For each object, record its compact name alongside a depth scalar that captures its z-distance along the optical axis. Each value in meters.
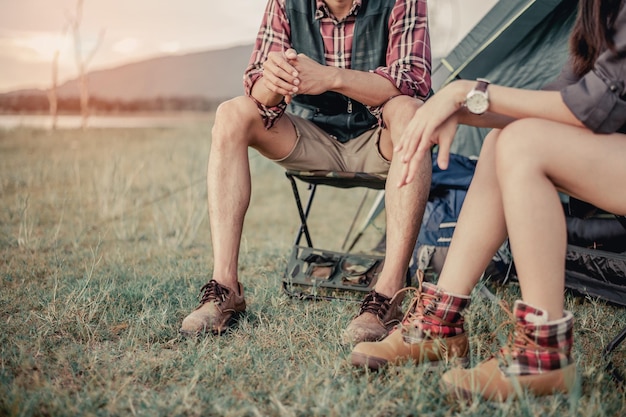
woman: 1.41
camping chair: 2.39
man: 2.03
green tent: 2.90
